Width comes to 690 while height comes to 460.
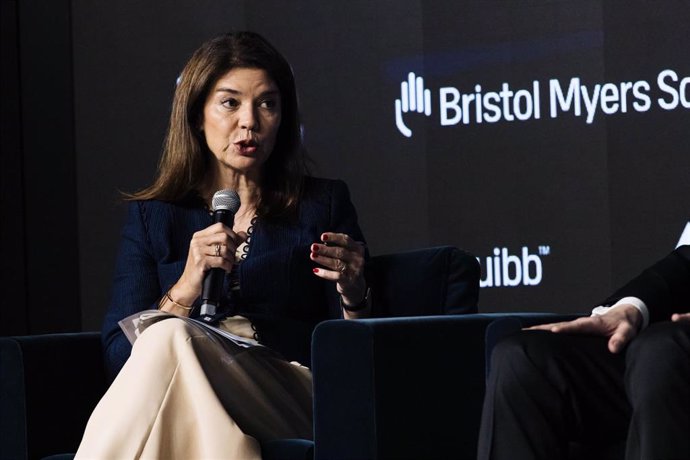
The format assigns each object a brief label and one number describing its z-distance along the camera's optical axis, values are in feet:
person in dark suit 19.17
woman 20.32
